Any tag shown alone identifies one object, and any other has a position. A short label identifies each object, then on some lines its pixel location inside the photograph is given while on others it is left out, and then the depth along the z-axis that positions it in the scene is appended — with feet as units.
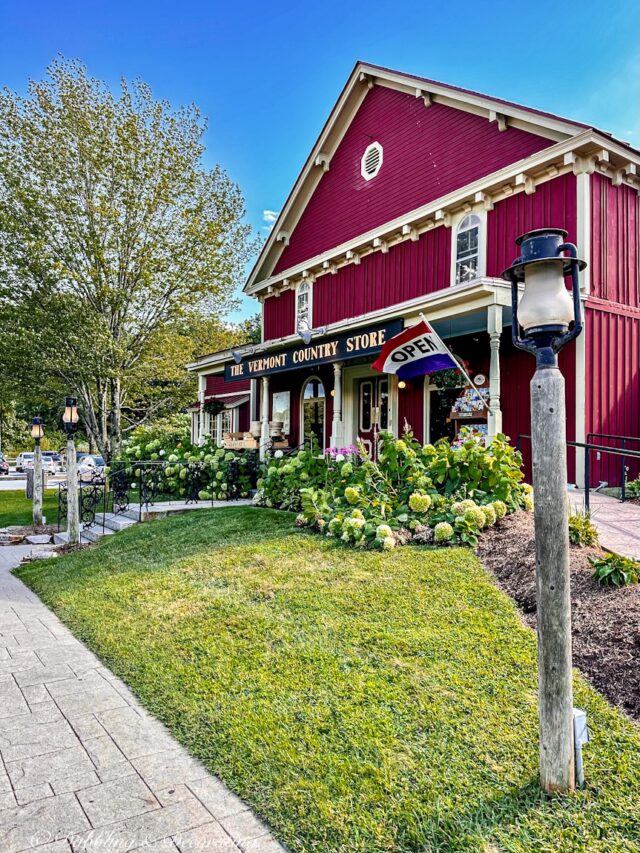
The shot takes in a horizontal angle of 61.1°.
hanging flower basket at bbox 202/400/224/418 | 51.68
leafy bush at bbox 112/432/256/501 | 34.94
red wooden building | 28.35
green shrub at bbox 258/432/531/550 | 18.16
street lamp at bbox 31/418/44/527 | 38.32
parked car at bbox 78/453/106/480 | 83.30
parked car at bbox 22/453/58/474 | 104.45
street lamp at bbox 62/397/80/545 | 28.09
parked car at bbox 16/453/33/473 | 117.47
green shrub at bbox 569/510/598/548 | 15.75
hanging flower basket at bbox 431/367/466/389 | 33.68
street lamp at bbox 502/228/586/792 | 7.40
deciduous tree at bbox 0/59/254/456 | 55.83
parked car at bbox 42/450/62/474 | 108.62
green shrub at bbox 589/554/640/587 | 12.51
